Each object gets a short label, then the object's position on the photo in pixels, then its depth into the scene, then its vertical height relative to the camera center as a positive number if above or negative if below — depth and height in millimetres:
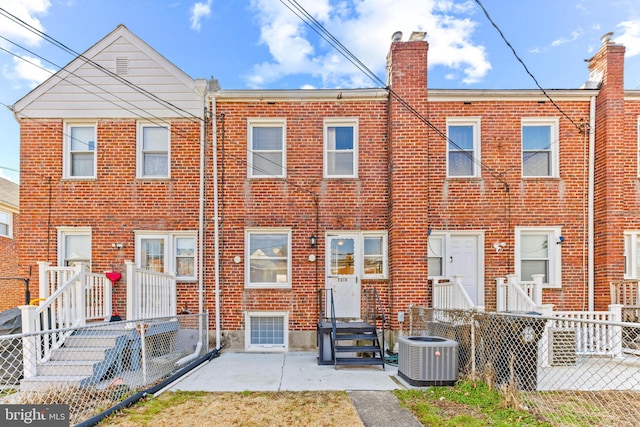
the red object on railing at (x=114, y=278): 8125 -1470
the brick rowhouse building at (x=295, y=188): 8555 +658
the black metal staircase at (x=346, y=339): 6836 -2550
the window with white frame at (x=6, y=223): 15148 -387
